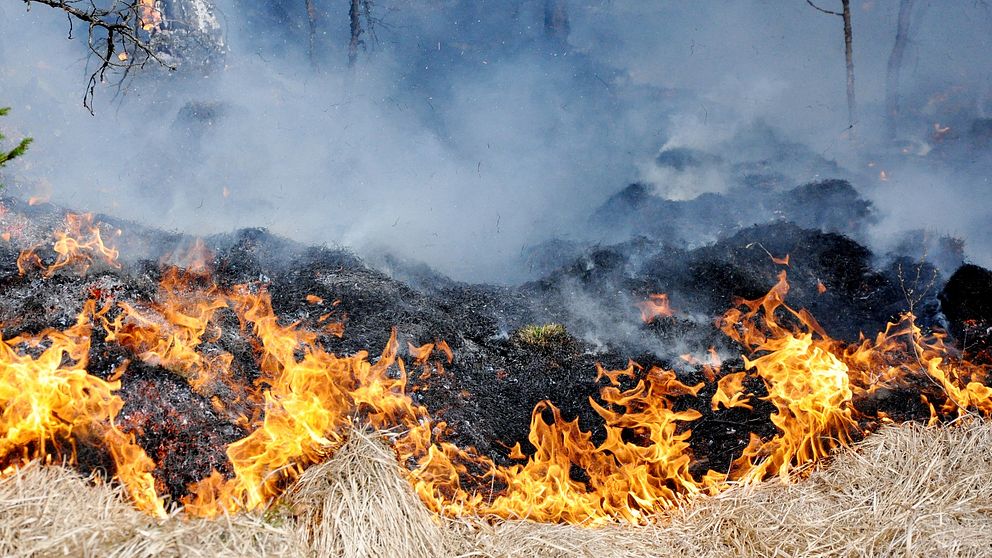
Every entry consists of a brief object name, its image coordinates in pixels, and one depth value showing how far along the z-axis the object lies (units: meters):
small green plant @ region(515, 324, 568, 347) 5.64
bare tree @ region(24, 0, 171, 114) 11.20
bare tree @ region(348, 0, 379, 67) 11.30
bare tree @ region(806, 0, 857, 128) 8.95
